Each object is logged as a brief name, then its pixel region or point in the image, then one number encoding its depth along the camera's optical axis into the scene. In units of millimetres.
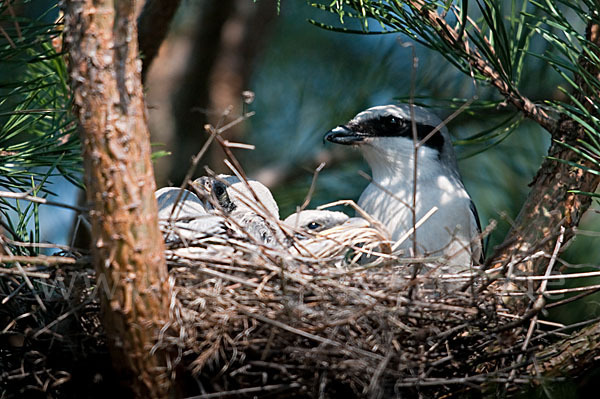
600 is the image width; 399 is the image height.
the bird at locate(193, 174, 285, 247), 4860
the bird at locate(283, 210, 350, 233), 5305
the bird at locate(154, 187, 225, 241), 4094
